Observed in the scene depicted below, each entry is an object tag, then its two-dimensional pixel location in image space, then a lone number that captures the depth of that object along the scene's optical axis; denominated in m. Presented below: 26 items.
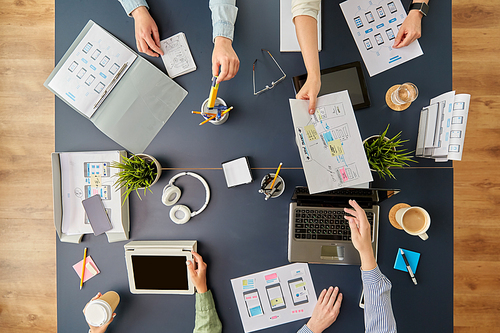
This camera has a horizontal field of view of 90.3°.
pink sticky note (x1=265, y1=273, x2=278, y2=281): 1.17
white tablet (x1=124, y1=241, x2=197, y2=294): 1.12
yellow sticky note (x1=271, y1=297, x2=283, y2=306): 1.17
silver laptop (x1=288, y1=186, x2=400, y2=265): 1.09
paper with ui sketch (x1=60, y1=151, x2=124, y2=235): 1.18
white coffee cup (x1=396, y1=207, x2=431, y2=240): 1.05
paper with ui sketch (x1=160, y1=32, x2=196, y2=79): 1.17
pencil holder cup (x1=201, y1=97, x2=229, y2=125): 1.12
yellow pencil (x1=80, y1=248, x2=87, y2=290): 1.18
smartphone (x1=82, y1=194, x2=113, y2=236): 1.17
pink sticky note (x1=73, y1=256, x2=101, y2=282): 1.19
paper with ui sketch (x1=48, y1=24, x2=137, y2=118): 1.16
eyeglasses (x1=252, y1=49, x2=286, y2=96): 1.14
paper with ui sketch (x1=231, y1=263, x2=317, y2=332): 1.16
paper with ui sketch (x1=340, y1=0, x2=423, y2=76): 1.14
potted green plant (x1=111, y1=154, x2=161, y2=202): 1.06
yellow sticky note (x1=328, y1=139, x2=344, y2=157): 1.03
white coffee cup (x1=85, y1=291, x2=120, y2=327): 1.07
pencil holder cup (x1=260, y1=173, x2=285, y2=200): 1.12
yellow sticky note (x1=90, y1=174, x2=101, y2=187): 1.18
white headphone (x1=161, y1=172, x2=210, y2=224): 1.15
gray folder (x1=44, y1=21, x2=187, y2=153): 1.17
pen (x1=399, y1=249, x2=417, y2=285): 1.11
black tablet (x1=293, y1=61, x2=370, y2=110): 1.12
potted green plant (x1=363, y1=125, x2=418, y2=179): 0.99
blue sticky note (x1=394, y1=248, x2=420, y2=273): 1.12
